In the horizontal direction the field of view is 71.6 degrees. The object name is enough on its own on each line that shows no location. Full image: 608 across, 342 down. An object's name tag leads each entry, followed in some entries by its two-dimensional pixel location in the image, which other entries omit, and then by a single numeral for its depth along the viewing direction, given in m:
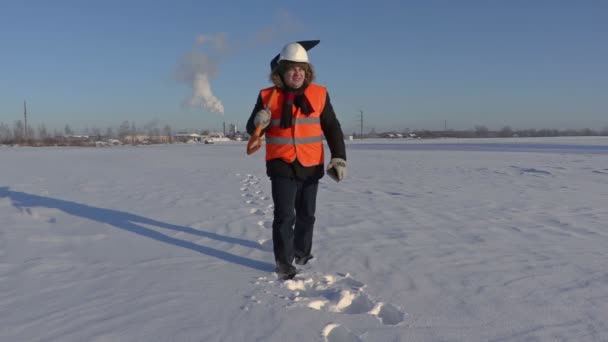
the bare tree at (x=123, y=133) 115.25
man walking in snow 2.92
